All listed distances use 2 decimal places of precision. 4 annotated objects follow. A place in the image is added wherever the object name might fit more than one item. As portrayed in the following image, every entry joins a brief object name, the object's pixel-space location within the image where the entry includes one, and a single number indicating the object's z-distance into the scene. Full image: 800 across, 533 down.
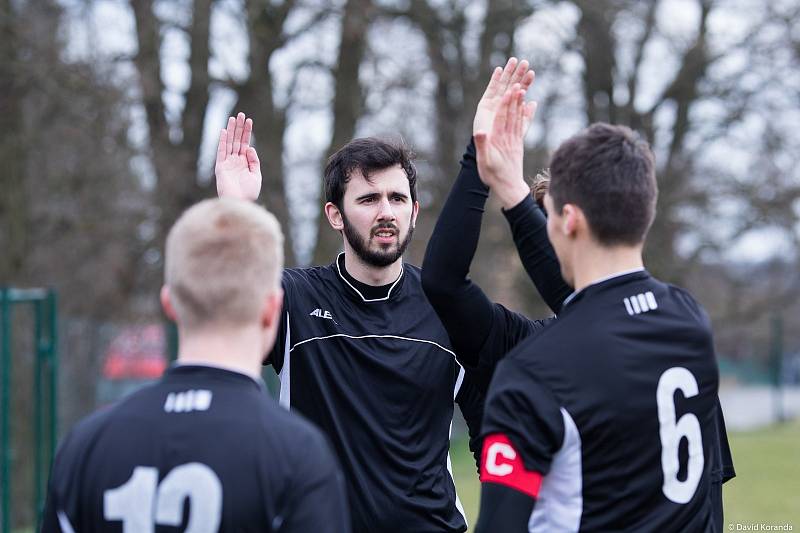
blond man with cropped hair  4.69
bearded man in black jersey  7.84
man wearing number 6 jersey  5.26
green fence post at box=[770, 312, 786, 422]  50.12
